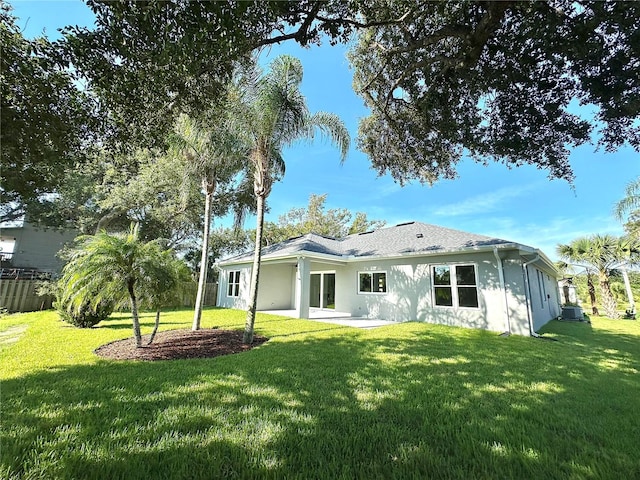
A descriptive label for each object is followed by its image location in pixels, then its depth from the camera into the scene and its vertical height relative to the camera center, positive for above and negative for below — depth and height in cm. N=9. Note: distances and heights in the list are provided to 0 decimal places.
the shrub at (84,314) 884 -72
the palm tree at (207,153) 780 +417
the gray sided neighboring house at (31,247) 2152 +333
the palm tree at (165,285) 626 +16
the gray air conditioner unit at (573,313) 1479 -69
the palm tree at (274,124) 711 +451
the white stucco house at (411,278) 980 +82
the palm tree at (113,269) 582 +46
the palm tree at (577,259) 1752 +255
